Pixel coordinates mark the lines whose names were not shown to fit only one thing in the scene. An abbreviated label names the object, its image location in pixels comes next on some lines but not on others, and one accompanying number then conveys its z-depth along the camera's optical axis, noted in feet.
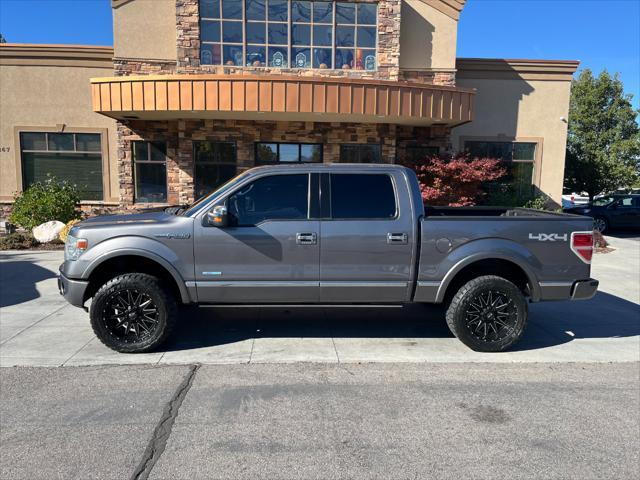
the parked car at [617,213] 57.16
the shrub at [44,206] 40.34
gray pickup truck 16.05
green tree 67.21
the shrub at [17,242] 37.99
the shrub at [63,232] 38.45
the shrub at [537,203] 49.14
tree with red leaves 42.24
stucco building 43.80
